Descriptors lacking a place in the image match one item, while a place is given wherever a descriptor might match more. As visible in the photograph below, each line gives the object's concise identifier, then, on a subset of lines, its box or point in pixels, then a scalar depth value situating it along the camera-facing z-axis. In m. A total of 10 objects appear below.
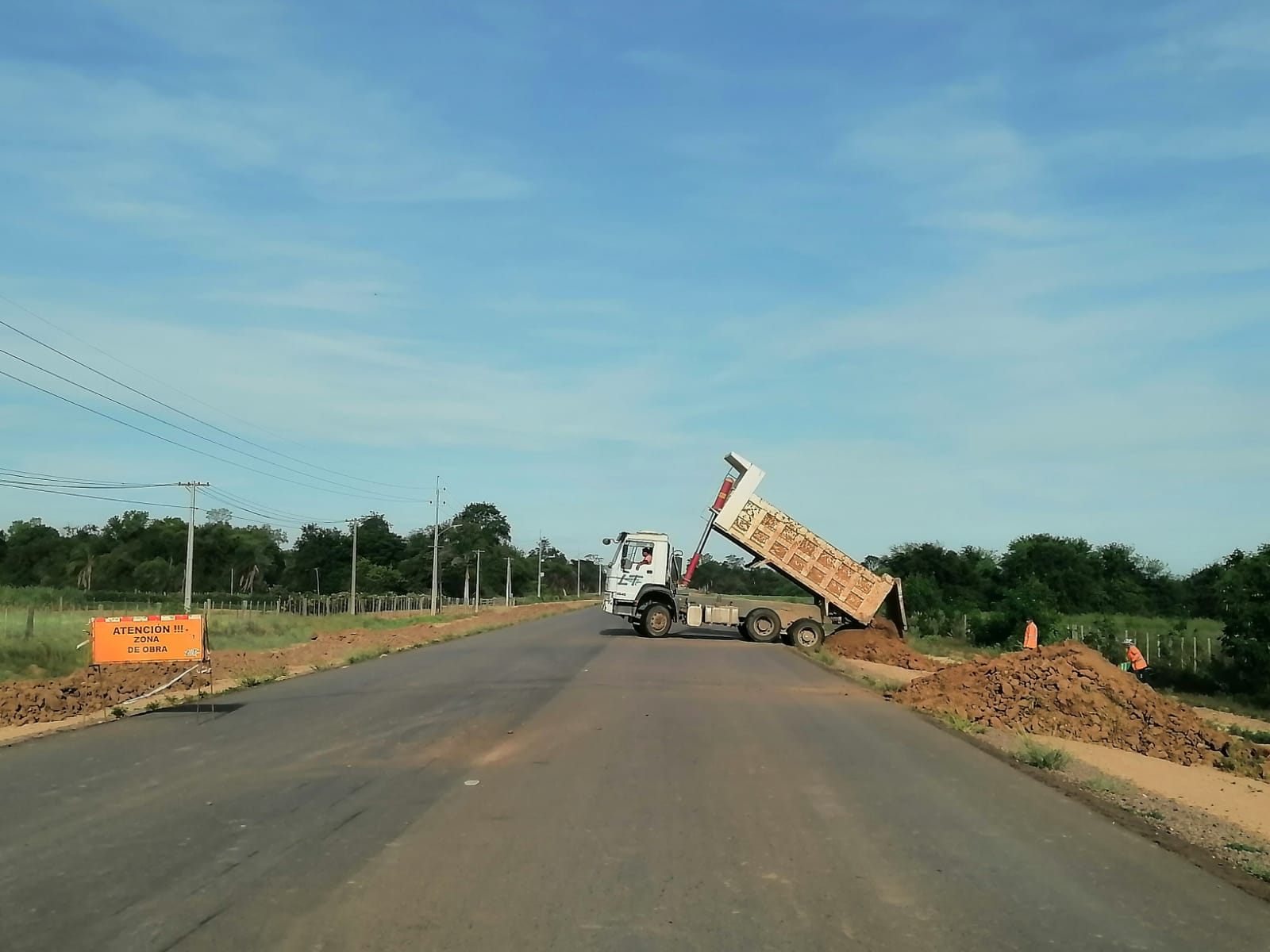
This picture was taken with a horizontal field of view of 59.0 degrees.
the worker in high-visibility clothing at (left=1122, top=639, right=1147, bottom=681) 22.66
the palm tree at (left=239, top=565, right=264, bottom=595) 130.50
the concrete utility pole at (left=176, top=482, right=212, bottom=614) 49.91
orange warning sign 15.95
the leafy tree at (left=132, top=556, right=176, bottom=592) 110.38
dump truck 36.16
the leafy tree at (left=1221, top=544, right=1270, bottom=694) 28.11
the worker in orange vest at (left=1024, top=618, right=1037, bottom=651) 26.44
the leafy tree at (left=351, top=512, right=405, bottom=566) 147.75
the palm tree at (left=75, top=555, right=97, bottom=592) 111.81
